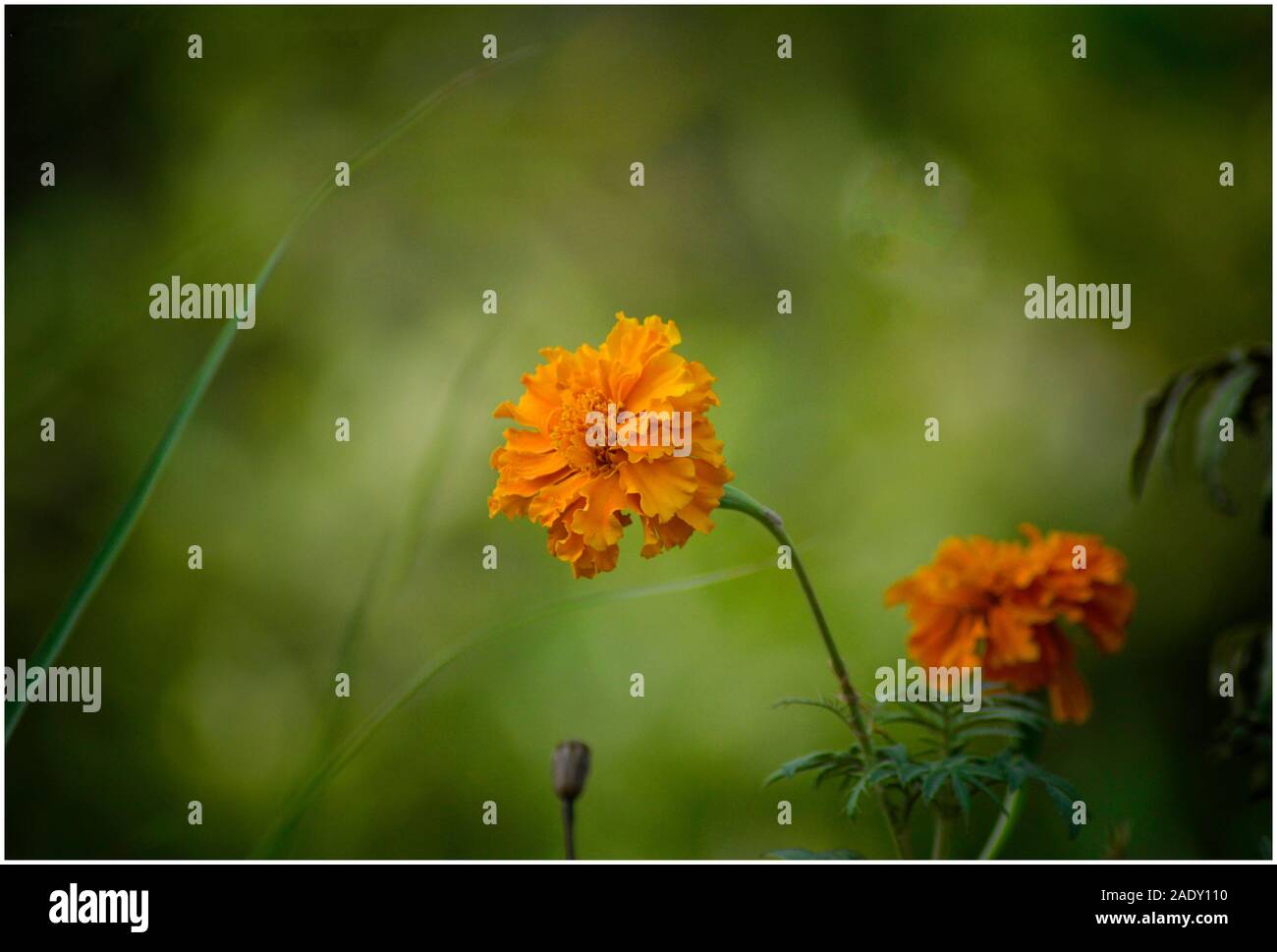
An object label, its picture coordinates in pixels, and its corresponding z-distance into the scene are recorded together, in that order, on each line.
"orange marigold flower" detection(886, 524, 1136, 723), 0.84
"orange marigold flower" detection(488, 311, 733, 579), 0.81
